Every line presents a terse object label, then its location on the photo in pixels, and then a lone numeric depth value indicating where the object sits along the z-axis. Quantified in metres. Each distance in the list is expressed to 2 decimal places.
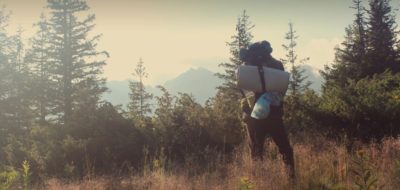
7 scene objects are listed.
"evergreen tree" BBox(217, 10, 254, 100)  37.34
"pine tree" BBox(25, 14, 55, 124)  27.92
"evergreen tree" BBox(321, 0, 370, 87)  26.53
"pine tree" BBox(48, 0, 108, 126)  29.00
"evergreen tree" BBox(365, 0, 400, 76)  28.16
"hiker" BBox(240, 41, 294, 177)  5.85
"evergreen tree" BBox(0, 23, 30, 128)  26.97
